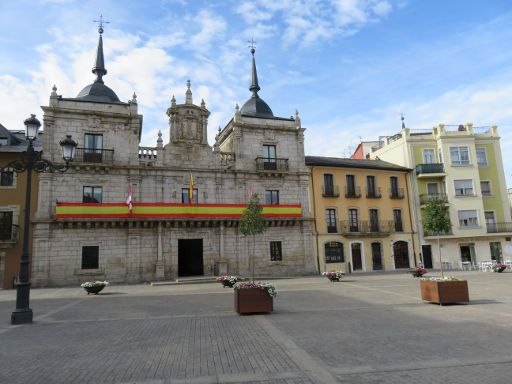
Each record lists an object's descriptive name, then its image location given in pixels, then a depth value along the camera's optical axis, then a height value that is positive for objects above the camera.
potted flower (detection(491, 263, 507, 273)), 27.86 -2.09
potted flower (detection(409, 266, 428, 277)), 24.14 -1.85
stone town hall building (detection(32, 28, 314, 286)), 25.69 +4.29
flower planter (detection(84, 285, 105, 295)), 19.23 -1.62
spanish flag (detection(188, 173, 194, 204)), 27.76 +4.60
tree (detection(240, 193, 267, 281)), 16.38 +1.37
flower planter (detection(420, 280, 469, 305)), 12.31 -1.64
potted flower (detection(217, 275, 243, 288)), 21.06 -1.65
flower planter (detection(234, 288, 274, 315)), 11.50 -1.55
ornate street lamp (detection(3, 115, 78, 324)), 10.90 +1.81
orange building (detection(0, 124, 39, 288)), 24.48 +3.15
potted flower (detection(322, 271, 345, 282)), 23.19 -1.75
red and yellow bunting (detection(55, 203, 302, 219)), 25.31 +3.11
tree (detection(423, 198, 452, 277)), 17.42 +1.13
